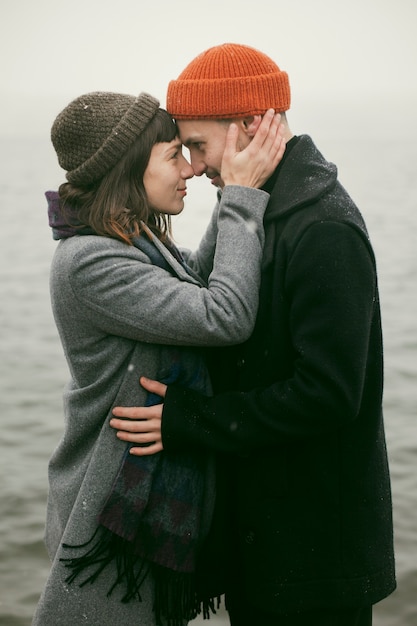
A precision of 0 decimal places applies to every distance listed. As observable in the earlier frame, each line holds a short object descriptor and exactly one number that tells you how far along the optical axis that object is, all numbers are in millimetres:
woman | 2367
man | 2238
